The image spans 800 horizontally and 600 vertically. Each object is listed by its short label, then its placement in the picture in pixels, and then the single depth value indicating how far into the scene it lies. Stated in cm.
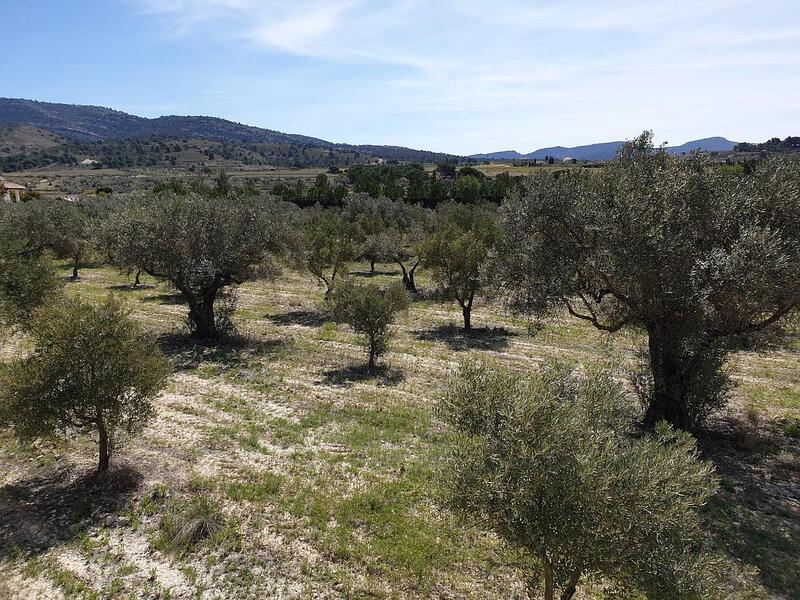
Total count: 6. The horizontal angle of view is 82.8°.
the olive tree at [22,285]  2495
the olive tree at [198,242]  2978
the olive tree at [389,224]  5553
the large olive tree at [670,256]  1560
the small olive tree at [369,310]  2859
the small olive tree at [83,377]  1426
